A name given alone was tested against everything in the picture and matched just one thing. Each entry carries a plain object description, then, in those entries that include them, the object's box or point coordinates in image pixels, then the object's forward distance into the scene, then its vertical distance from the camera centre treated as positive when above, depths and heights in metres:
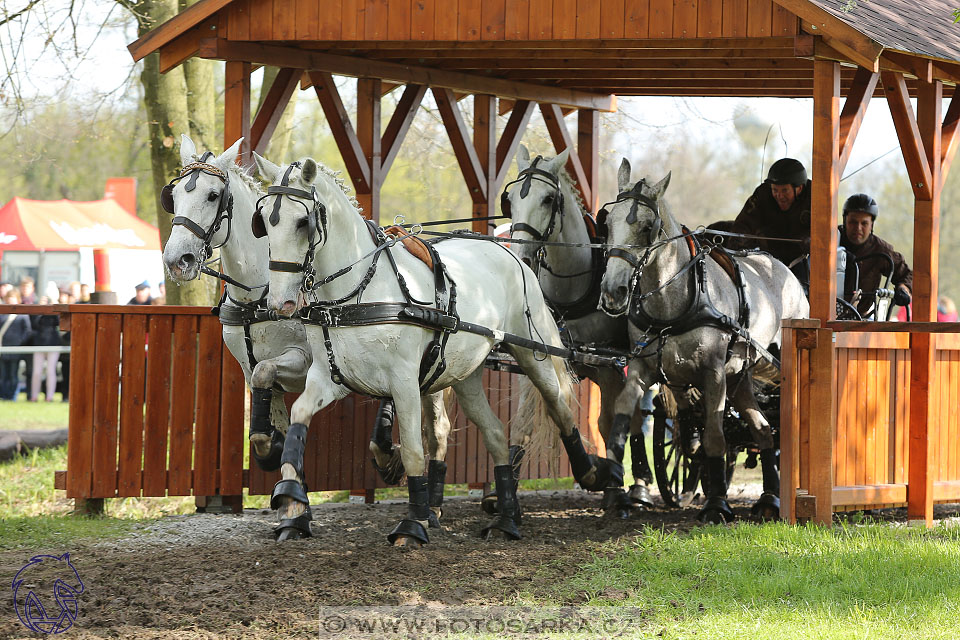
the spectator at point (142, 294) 36.34 +0.97
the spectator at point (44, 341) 36.25 +0.18
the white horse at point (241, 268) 14.60 +0.58
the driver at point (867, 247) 20.17 +1.11
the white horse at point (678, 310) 15.77 +0.40
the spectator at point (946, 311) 41.59 +1.15
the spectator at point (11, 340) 35.87 +0.20
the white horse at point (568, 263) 16.94 +0.77
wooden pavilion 15.60 +2.19
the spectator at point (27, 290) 37.75 +1.04
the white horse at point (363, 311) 13.03 +0.30
